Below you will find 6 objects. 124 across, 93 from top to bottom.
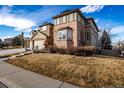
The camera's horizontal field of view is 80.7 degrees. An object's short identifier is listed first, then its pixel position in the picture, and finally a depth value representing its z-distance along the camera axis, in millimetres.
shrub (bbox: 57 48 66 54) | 8476
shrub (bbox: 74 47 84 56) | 7620
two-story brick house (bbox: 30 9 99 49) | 10438
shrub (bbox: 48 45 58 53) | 9155
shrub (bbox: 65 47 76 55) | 7836
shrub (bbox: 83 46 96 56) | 7692
